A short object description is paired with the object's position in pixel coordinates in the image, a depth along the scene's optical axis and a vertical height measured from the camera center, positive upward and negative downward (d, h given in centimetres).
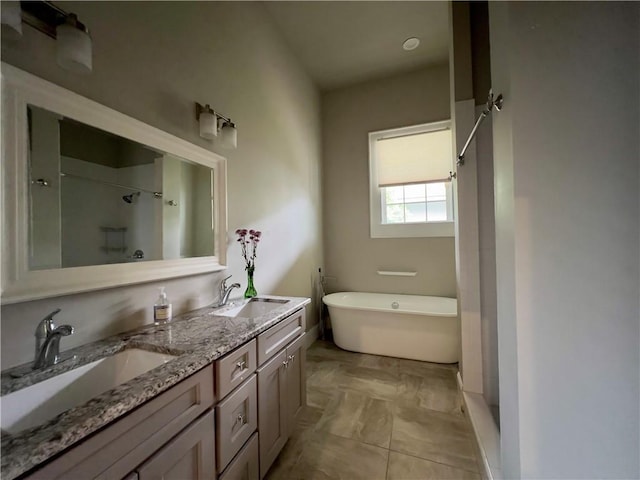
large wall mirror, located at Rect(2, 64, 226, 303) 83 +21
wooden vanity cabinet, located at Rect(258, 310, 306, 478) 122 -79
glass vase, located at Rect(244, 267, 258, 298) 176 -30
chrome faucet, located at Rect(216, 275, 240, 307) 160 -30
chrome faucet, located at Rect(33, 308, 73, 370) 82 -30
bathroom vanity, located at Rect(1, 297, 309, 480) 55 -48
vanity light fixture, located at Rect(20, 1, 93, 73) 87 +76
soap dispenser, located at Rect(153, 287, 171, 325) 123 -31
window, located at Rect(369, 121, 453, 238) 305 +73
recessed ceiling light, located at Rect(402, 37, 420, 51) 260 +205
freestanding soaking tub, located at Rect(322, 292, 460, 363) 244 -89
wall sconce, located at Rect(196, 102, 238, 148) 151 +74
